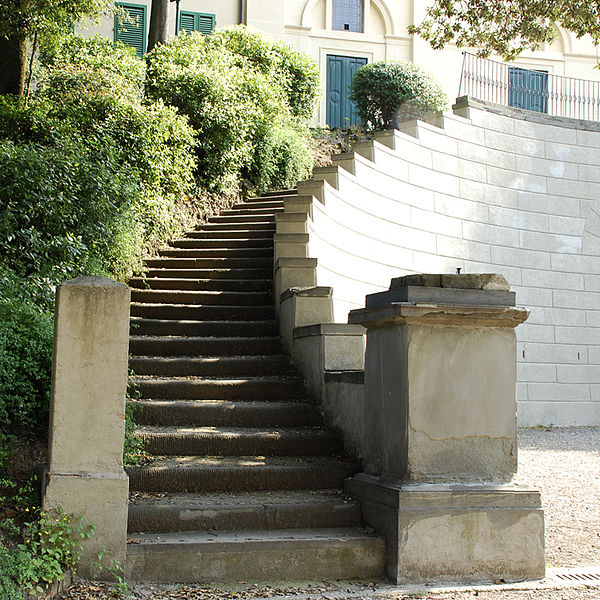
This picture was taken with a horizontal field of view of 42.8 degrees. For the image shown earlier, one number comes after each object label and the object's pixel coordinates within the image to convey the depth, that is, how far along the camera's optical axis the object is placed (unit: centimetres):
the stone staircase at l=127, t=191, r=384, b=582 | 419
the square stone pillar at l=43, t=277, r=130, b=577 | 397
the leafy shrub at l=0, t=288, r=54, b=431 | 464
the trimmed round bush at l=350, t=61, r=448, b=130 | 1484
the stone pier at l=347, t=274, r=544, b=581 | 422
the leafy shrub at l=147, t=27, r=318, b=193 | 1173
